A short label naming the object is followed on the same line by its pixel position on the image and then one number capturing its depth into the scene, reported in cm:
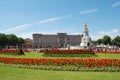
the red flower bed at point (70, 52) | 1157
